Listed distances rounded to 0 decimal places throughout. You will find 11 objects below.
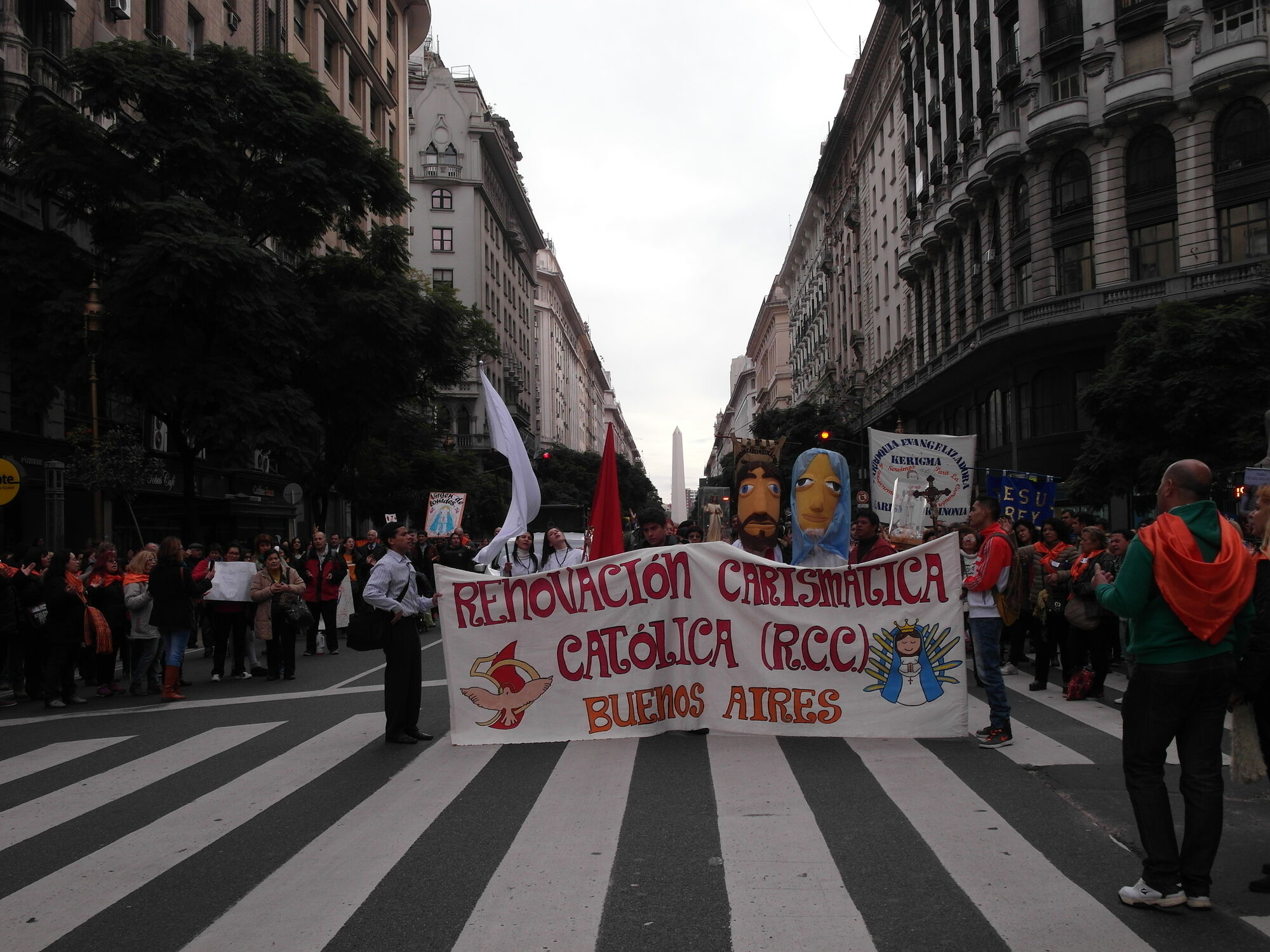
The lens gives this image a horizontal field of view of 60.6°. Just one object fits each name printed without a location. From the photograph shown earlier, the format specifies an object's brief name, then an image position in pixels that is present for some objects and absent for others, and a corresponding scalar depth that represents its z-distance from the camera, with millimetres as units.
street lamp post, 18500
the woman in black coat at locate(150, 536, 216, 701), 11859
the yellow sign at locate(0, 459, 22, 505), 13953
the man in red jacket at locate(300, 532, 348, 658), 16312
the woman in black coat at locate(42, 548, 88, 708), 11781
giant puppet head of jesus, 11125
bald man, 4461
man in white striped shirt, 8500
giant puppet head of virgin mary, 10406
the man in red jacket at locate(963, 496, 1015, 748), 7781
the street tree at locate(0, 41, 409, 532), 20219
